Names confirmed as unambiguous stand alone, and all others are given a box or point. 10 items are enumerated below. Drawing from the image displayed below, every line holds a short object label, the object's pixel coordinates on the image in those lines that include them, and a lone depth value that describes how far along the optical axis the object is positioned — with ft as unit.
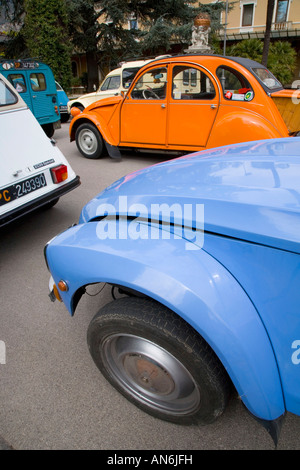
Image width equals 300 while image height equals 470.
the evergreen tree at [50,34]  51.80
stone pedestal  40.52
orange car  15.90
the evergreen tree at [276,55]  63.93
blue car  3.89
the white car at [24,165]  9.93
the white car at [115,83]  32.11
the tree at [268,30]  49.57
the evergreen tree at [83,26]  54.90
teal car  25.07
